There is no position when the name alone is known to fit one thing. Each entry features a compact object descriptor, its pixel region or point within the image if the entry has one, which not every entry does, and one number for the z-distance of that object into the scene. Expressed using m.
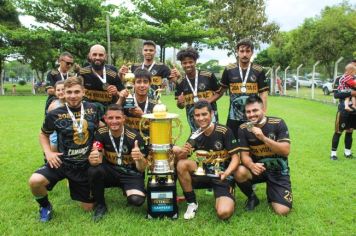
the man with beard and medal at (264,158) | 4.39
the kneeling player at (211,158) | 4.39
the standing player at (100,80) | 5.31
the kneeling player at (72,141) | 4.41
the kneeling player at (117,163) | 4.34
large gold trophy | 4.27
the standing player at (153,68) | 5.60
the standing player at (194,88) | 5.29
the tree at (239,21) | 32.03
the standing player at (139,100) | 4.87
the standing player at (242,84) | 5.18
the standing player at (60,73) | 6.34
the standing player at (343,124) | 6.99
